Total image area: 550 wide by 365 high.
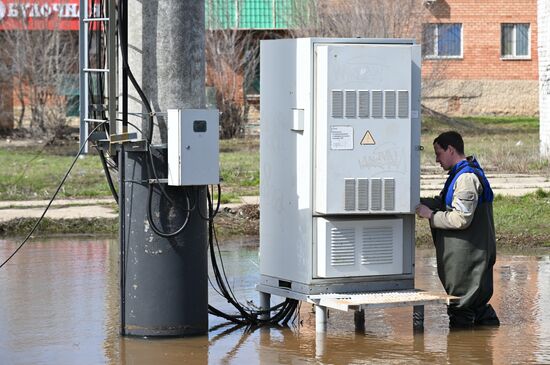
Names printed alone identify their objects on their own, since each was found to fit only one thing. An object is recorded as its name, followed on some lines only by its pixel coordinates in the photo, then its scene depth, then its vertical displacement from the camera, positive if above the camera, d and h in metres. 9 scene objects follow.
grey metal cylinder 16.53 -1.31
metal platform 16.39 -1.66
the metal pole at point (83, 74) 16.91 +0.08
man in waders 17.21 -1.20
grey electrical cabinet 16.76 -0.59
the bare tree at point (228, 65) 65.09 +0.61
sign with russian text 63.37 +2.03
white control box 16.02 -0.46
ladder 16.29 +0.10
